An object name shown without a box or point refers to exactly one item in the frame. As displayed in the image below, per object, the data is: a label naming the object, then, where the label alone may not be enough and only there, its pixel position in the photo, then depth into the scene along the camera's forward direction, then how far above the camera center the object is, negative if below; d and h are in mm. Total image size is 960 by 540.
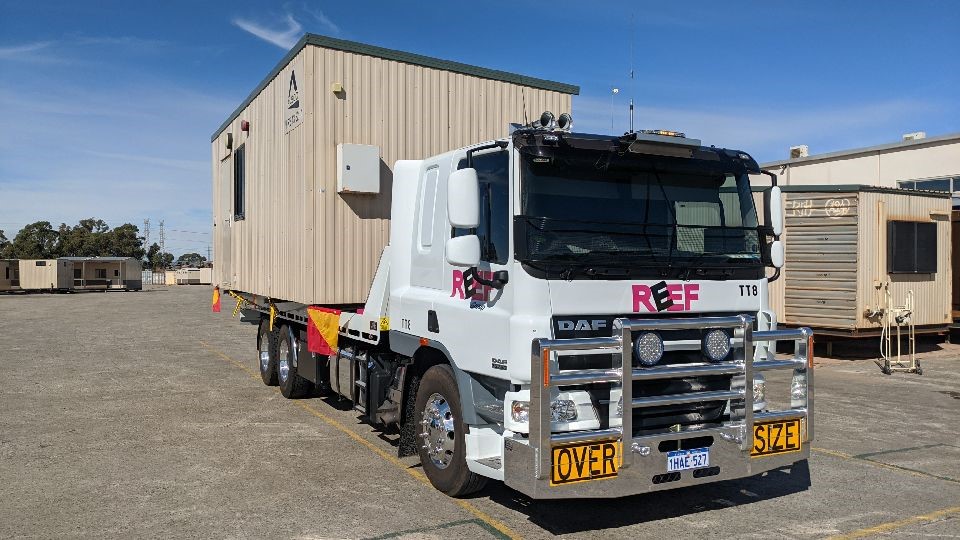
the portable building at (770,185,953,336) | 14195 +185
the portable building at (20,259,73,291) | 50094 -396
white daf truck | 4695 -374
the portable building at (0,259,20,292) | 49750 -452
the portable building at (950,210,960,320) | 16688 +177
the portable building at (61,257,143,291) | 52719 -366
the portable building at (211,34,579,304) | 7668 +1462
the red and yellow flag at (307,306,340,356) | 8094 -691
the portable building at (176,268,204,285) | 74250 -867
